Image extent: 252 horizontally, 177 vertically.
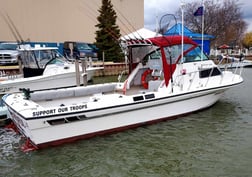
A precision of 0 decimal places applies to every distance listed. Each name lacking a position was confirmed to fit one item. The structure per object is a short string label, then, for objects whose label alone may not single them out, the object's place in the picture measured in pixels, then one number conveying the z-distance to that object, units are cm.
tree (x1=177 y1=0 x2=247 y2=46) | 3528
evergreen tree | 2375
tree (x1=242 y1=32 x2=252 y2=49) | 5656
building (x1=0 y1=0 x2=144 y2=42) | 2562
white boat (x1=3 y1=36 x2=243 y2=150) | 585
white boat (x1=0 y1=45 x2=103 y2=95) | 1289
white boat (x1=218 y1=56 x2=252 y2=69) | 2383
